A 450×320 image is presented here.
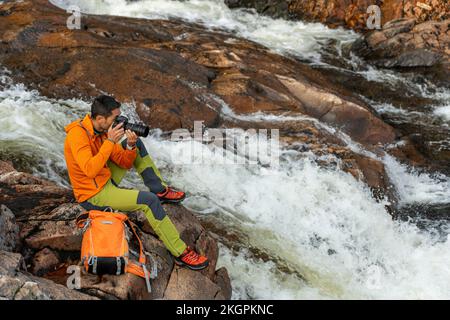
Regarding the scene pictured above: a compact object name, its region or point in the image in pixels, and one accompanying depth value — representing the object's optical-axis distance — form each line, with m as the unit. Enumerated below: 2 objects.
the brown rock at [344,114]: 9.90
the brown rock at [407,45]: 13.64
